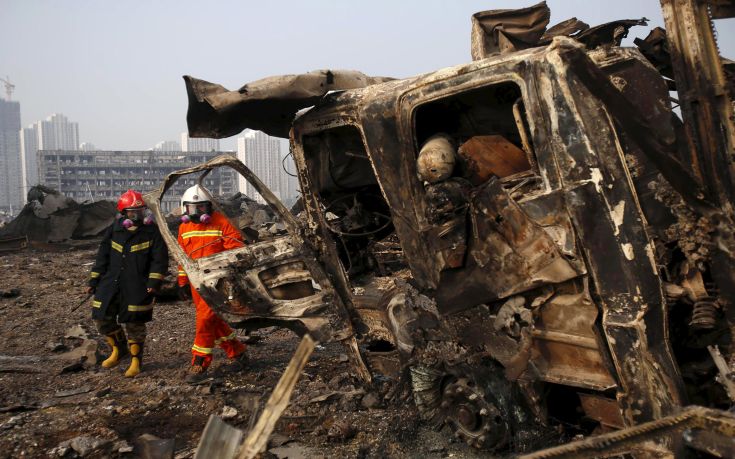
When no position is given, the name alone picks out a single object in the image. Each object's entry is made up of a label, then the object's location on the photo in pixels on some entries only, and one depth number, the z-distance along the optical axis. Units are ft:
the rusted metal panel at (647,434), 7.47
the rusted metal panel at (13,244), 49.32
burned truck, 9.78
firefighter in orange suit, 18.60
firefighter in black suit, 19.74
